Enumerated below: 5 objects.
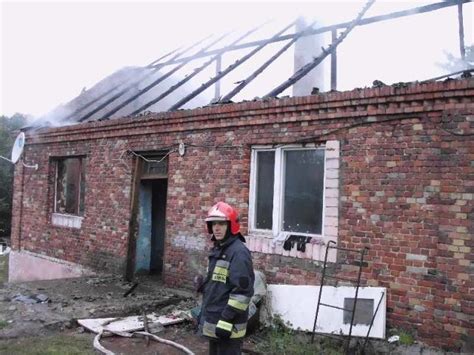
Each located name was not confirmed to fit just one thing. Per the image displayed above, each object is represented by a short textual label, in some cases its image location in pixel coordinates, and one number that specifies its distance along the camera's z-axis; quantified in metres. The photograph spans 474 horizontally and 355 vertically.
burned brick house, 5.37
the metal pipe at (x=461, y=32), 6.94
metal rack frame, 5.67
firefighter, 3.83
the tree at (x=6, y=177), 20.45
